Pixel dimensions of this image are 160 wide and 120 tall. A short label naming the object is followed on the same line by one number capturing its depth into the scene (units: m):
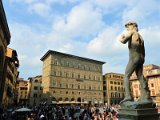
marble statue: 3.72
